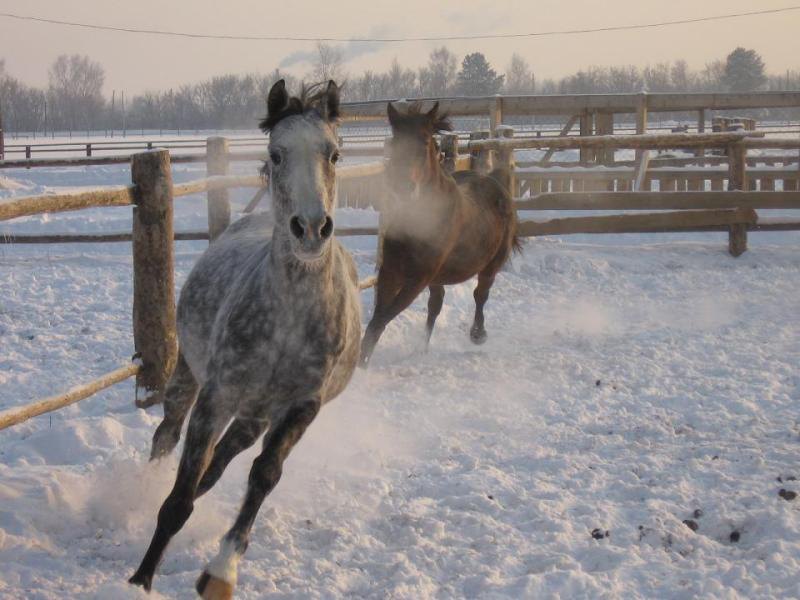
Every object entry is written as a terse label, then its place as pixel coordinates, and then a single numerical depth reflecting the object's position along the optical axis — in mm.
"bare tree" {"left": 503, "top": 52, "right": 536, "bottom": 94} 120250
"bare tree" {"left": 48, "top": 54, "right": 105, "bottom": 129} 107625
